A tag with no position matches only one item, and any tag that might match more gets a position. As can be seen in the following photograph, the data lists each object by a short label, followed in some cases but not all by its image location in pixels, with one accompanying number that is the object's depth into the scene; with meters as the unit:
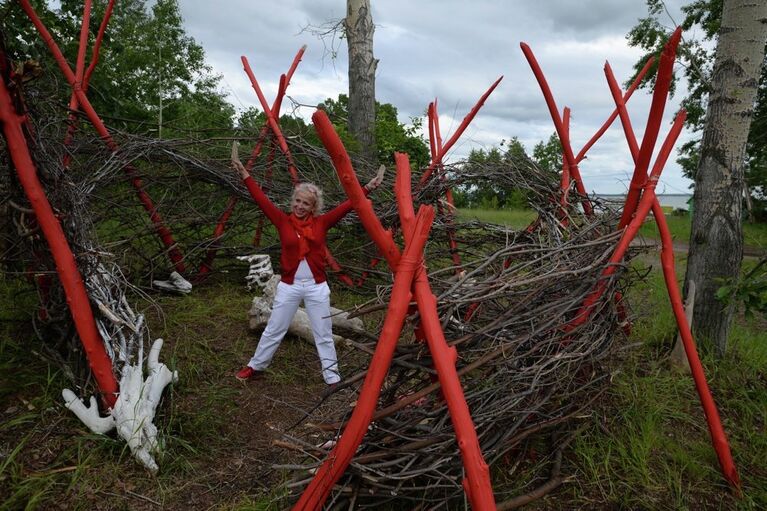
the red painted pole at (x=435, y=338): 1.19
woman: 3.04
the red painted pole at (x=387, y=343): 1.37
